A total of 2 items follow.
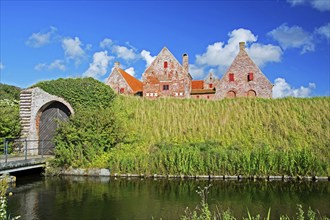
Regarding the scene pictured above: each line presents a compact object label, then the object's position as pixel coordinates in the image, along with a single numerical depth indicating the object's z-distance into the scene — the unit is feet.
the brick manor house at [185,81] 98.48
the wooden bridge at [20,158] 41.56
